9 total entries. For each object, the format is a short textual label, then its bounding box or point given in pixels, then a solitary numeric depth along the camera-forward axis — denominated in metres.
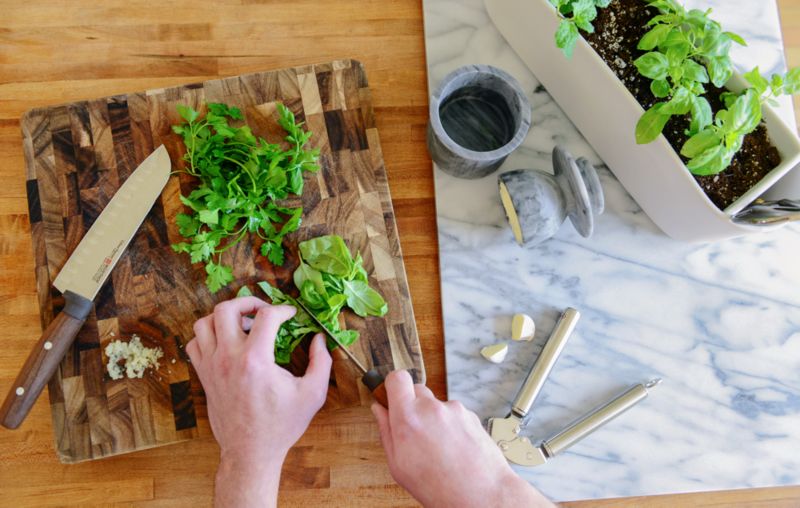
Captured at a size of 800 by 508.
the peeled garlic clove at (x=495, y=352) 1.13
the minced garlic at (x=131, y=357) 1.08
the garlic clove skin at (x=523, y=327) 1.13
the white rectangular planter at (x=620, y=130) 0.95
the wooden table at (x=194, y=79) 1.13
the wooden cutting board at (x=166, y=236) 1.09
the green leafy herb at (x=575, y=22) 0.92
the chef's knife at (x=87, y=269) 1.03
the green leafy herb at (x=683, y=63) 0.88
